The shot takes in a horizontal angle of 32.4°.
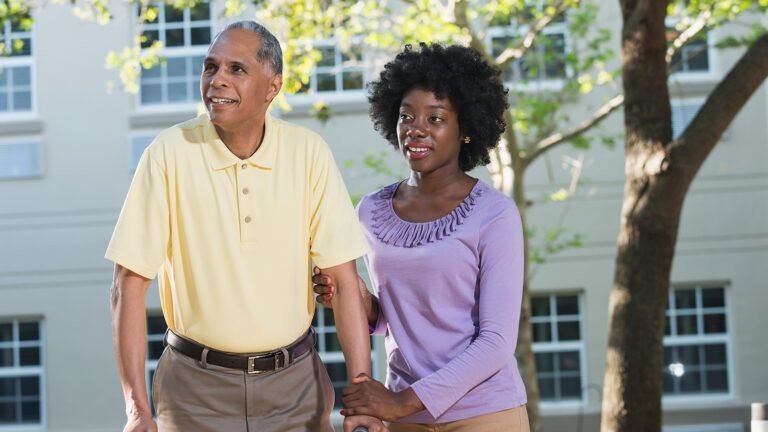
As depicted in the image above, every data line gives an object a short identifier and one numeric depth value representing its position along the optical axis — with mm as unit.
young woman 3936
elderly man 3643
